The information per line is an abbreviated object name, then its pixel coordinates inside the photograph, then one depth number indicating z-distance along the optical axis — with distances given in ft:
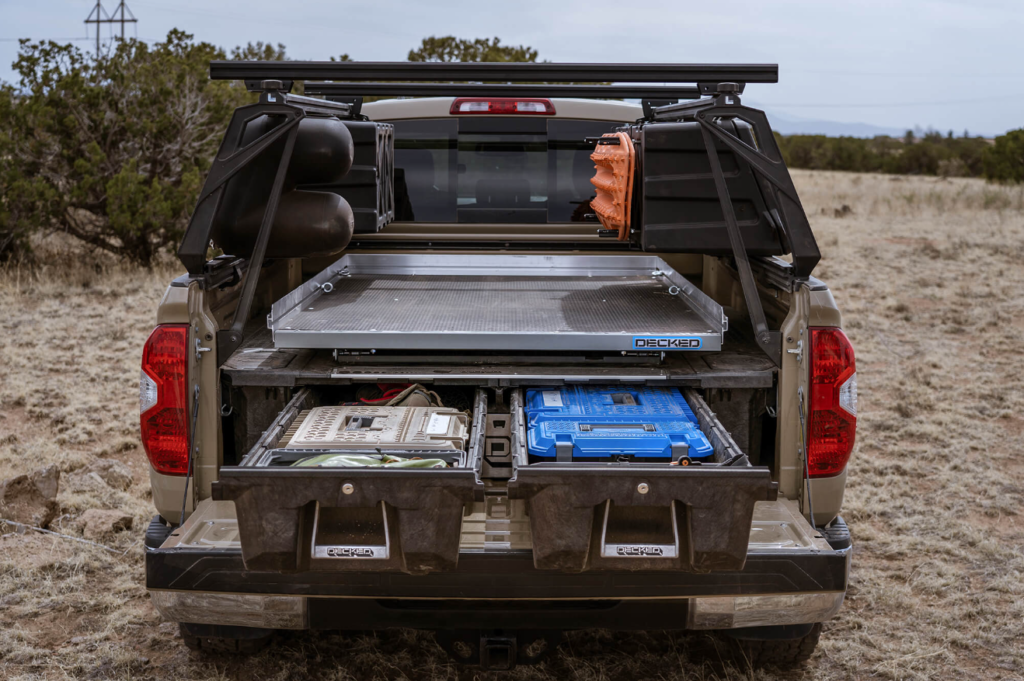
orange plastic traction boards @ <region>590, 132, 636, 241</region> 12.33
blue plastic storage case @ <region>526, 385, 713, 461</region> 9.16
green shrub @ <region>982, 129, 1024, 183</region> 84.84
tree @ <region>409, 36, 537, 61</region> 63.62
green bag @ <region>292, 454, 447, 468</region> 8.41
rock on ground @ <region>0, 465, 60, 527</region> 15.90
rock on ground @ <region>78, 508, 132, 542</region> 15.56
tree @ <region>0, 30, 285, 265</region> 38.09
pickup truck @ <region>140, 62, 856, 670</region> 7.84
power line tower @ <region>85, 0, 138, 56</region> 130.15
